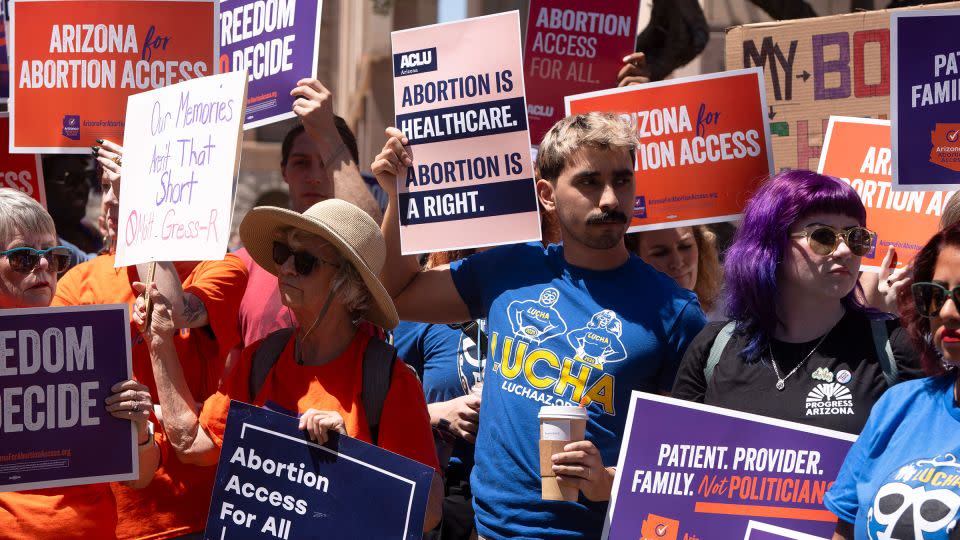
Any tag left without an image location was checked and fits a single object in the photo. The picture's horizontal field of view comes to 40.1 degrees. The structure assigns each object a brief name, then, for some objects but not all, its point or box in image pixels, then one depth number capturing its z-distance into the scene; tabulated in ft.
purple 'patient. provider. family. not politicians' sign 12.30
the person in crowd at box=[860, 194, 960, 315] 12.80
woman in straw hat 13.42
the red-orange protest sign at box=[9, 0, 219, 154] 17.03
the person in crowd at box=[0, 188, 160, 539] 13.52
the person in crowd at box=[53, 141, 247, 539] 14.57
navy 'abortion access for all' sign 12.62
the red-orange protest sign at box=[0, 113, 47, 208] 18.79
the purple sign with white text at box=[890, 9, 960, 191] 14.48
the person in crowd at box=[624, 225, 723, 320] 18.79
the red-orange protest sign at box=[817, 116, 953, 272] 16.02
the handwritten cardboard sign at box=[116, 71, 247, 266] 14.43
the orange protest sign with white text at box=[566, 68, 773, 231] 16.80
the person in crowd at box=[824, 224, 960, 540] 10.01
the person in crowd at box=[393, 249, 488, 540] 16.85
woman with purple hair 12.57
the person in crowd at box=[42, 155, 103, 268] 26.66
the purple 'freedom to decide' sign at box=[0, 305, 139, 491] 13.39
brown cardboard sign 18.03
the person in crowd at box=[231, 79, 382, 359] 16.12
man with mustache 13.88
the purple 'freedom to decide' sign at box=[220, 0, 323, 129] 16.97
